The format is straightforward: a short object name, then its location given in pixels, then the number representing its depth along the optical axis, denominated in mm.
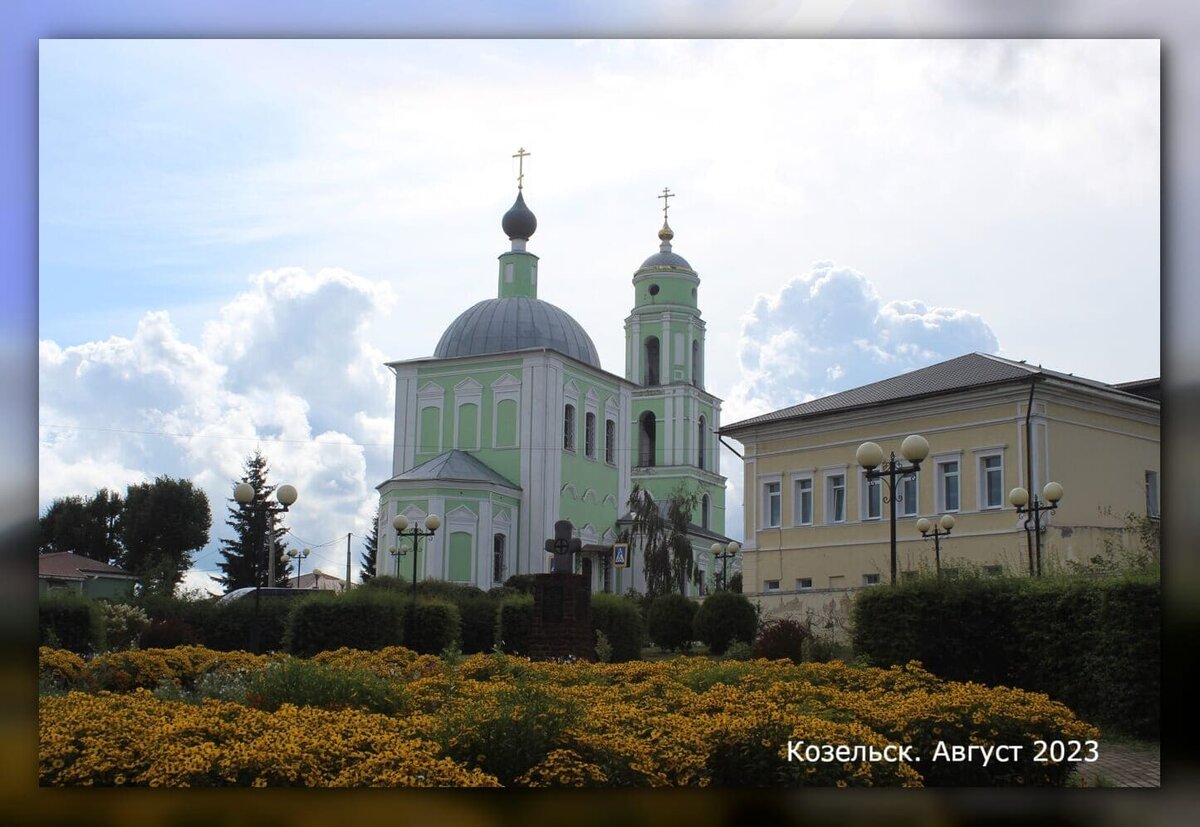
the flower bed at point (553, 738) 6770
